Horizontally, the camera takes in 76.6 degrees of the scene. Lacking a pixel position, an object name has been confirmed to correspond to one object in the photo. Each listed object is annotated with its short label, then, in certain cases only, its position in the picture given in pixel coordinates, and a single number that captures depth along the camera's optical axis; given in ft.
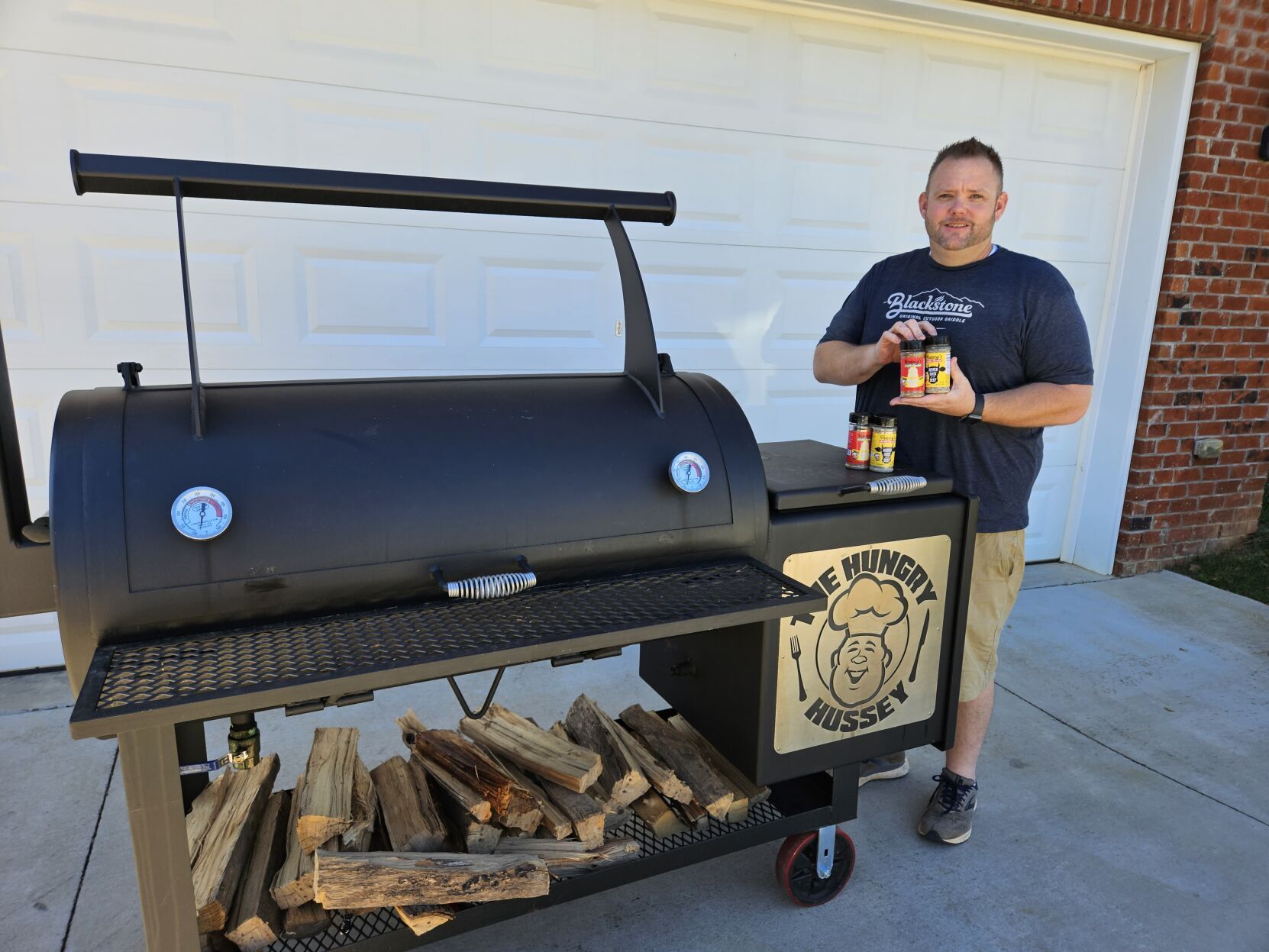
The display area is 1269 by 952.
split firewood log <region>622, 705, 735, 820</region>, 5.82
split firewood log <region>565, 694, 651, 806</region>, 5.92
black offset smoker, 3.84
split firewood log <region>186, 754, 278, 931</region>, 4.79
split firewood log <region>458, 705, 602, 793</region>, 5.82
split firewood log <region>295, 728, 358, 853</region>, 5.12
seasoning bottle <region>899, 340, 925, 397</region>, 5.82
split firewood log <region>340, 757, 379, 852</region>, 5.25
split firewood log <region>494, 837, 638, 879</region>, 5.34
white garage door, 8.55
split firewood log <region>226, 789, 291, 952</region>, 4.73
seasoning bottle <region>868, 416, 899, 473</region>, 6.14
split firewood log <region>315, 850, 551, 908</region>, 4.69
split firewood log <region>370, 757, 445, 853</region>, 5.27
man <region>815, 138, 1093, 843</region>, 6.53
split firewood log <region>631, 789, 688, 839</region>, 5.83
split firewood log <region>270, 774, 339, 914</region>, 4.88
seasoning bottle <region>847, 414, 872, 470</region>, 6.24
